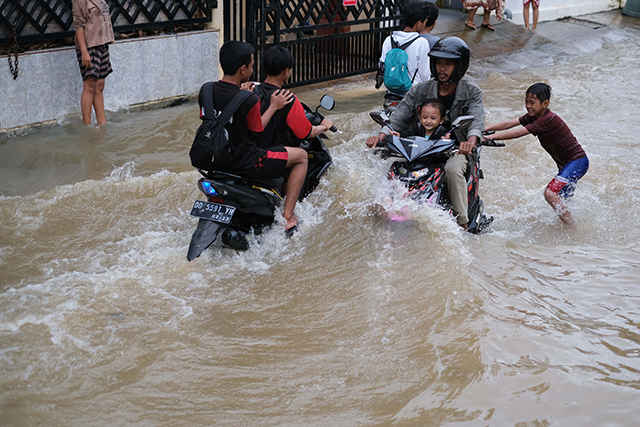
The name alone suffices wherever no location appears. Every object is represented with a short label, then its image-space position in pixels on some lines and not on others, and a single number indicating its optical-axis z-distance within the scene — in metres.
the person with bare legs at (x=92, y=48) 7.05
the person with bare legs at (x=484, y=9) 13.93
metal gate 9.06
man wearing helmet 4.74
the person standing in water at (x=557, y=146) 5.50
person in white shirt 6.50
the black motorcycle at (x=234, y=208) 4.29
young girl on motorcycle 5.00
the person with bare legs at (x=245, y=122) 4.28
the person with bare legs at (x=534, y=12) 14.94
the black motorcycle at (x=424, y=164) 4.68
